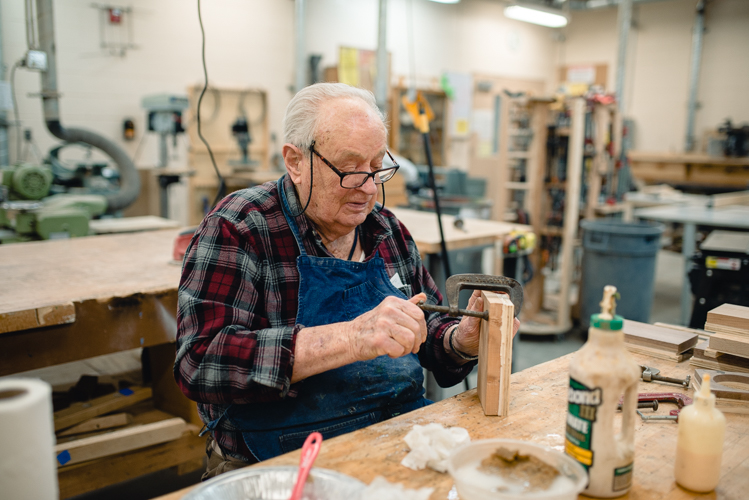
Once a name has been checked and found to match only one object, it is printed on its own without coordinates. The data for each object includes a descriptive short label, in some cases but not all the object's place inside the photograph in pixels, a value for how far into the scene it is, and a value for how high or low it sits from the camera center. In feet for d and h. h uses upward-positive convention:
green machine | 10.30 -1.11
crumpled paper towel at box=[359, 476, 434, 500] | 2.51 -1.50
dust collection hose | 12.25 +0.49
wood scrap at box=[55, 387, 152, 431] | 6.82 -3.20
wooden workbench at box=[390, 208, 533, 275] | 8.45 -1.20
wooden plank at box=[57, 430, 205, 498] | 6.36 -3.68
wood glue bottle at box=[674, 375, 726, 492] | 2.80 -1.39
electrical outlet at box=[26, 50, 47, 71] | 11.92 +1.92
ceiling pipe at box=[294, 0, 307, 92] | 10.04 +2.04
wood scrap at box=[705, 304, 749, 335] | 4.25 -1.18
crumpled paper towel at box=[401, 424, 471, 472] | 3.01 -1.58
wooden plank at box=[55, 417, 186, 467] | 6.28 -3.32
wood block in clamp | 3.72 -1.34
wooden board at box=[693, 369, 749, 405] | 3.79 -1.53
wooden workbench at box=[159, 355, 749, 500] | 2.91 -1.66
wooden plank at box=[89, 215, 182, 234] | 11.41 -1.51
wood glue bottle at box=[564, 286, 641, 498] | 2.60 -1.14
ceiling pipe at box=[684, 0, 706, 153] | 28.35 +4.73
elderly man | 3.64 -1.10
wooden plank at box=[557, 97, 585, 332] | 12.79 -1.03
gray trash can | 12.39 -2.24
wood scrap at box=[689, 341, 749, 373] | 4.30 -1.54
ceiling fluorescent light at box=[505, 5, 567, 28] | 23.67 +6.28
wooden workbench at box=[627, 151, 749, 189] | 25.26 -0.33
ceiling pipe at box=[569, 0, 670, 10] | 29.43 +8.20
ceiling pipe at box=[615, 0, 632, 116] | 23.46 +5.15
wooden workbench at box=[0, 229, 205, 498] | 5.16 -1.58
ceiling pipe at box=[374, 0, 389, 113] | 11.03 +1.93
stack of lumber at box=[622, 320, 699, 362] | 4.73 -1.53
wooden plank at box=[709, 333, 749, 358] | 4.15 -1.34
